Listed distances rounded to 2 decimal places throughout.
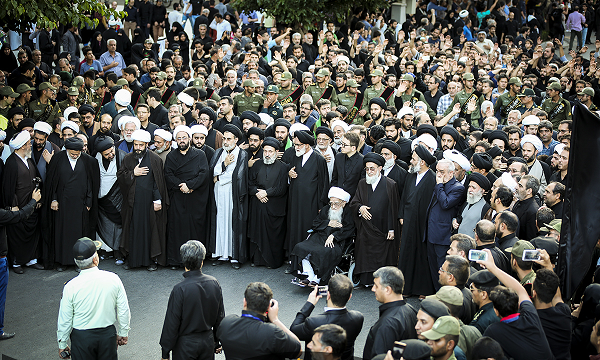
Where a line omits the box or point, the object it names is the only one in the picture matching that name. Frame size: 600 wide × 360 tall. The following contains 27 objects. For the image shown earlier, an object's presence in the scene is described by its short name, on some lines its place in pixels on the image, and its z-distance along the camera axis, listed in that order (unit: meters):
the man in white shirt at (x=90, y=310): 5.10
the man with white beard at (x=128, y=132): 8.99
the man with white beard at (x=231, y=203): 8.65
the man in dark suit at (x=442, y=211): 7.17
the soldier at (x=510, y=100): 12.10
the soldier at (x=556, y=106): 11.82
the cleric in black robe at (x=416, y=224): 7.59
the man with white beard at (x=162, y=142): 8.73
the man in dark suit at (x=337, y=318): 4.57
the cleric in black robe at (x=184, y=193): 8.57
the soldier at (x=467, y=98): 11.71
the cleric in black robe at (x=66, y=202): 8.50
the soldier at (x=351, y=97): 12.03
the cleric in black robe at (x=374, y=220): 7.79
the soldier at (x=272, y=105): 11.09
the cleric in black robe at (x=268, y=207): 8.53
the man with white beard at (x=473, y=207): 7.02
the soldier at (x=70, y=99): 11.06
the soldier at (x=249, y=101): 11.51
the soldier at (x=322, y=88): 12.43
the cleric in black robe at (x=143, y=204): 8.45
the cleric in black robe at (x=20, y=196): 8.19
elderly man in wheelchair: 7.72
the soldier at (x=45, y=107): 11.09
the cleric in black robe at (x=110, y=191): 8.82
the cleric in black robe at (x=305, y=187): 8.44
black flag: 4.86
